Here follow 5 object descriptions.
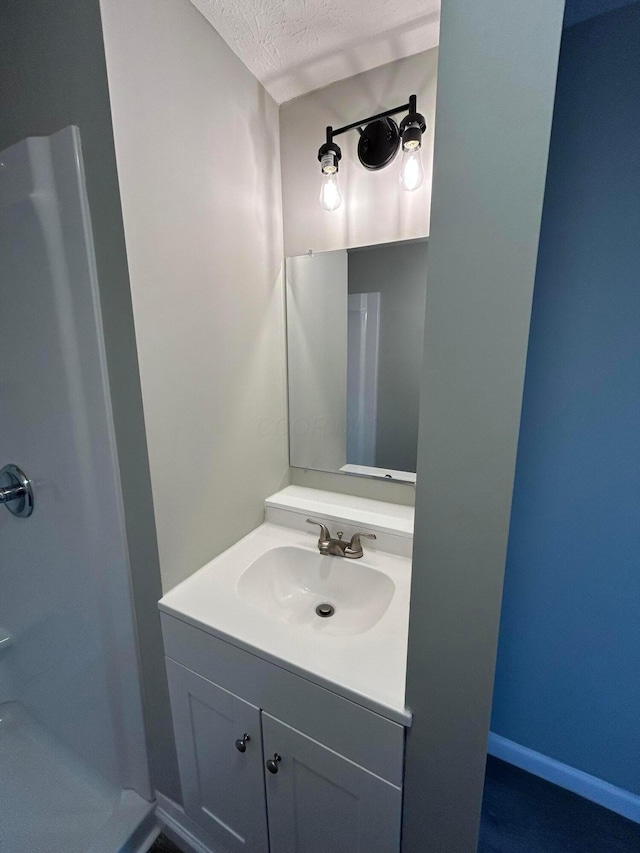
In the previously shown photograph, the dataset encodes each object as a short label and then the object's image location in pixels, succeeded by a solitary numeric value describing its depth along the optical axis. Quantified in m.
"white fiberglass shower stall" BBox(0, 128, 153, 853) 0.85
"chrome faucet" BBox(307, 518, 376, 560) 1.10
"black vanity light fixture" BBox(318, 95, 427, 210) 0.97
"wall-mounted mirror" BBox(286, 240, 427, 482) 1.15
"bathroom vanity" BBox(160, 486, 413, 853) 0.71
